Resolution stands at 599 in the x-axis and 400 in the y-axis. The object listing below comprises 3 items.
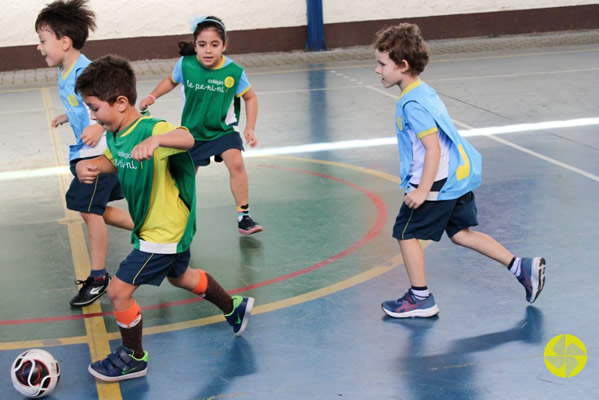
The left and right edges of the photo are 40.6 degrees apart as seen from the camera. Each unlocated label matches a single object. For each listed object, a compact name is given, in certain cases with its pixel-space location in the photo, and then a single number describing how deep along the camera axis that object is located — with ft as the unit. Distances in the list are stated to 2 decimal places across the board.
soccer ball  11.64
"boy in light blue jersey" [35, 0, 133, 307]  15.24
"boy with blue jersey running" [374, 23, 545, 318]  13.46
